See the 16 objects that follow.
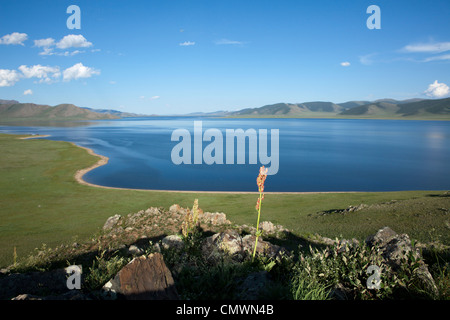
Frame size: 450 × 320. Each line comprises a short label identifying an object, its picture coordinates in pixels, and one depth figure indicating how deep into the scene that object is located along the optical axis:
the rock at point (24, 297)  3.71
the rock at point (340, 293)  4.41
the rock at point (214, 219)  13.09
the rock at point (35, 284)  5.08
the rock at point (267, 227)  11.62
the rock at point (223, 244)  6.42
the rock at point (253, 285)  4.14
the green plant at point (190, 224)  8.04
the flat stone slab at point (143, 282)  4.16
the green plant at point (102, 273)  4.88
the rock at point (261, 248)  6.41
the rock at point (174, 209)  15.09
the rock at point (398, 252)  4.38
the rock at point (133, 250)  7.84
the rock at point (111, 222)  13.46
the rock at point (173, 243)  7.54
